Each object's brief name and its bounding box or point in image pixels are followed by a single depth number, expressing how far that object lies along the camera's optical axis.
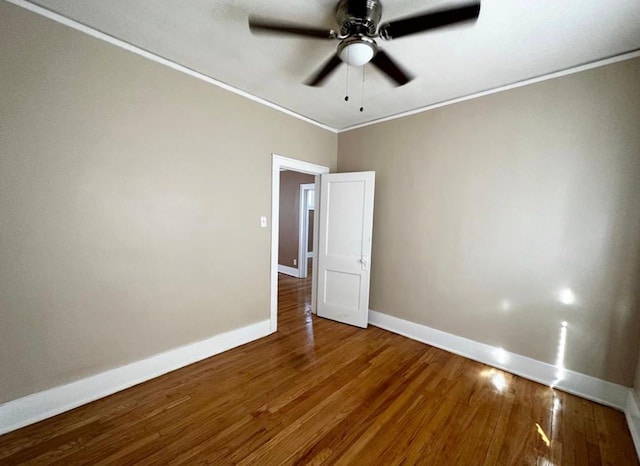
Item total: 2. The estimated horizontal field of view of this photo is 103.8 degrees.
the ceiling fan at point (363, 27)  1.24
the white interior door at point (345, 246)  3.16
